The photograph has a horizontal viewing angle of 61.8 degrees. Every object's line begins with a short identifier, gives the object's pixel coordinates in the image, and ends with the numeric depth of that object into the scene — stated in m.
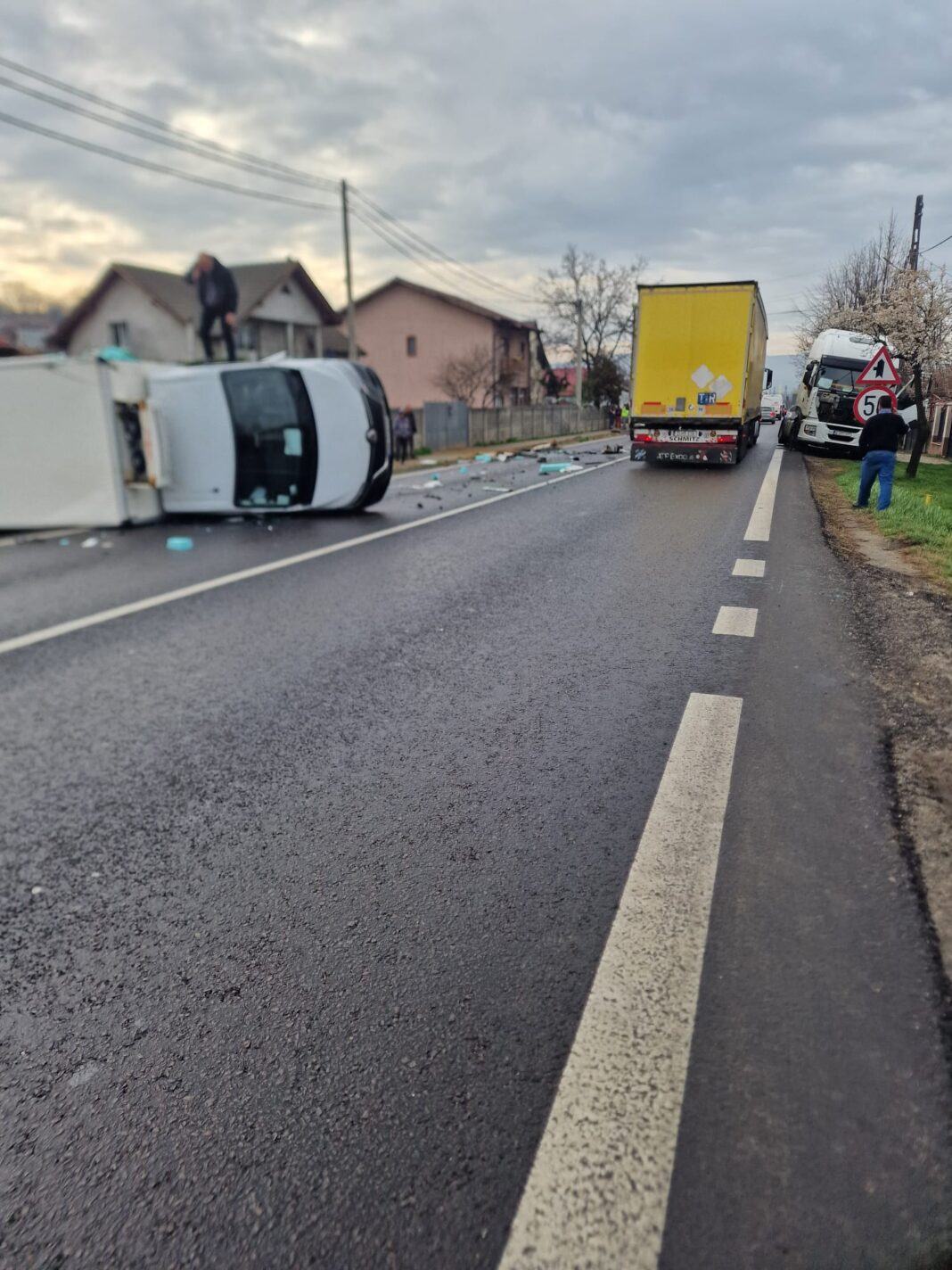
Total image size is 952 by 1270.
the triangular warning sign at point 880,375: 12.30
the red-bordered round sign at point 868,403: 12.34
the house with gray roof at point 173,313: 38.00
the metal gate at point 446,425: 30.14
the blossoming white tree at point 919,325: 18.41
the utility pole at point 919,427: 18.33
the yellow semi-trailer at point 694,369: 16.55
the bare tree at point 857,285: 30.83
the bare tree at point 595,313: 67.00
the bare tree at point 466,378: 41.25
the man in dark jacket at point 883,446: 10.26
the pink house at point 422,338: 47.72
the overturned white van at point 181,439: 9.87
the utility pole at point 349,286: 28.71
